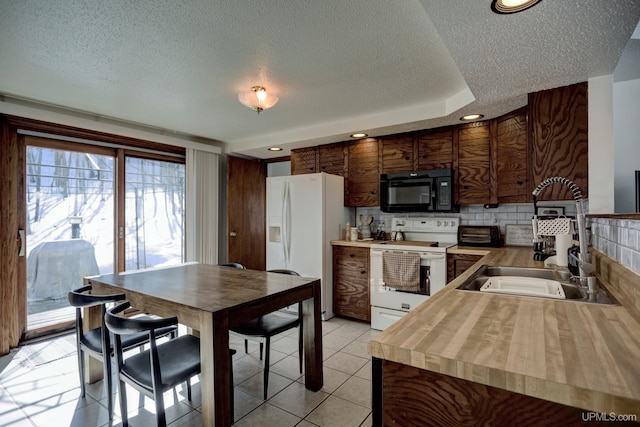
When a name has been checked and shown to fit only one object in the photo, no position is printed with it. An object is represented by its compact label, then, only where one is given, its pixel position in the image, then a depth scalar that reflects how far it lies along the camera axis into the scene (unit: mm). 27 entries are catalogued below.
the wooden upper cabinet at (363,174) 3641
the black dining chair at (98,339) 1788
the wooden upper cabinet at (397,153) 3418
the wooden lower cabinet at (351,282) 3416
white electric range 2959
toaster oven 3022
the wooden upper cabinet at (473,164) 2994
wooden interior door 4395
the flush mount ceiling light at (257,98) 2484
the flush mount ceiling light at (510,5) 1294
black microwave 3158
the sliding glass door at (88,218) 3119
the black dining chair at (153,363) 1455
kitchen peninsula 580
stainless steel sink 1196
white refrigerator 3539
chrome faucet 1238
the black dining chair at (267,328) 2102
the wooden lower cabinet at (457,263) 2830
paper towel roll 1837
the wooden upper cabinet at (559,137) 2090
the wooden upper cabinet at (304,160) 4086
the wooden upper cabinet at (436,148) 3189
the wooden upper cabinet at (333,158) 3859
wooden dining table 1488
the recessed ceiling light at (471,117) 2853
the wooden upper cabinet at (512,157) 2668
